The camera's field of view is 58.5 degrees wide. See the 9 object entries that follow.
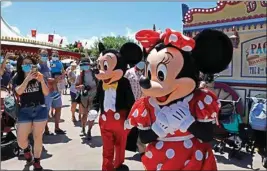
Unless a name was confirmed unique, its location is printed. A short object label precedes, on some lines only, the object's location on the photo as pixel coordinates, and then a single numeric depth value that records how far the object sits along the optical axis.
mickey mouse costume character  2.89
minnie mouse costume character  1.91
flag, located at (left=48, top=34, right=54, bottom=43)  20.13
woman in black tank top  2.94
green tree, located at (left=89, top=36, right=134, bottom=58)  41.95
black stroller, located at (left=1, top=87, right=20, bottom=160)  3.58
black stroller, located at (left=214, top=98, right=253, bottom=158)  3.63
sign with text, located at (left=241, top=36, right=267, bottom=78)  4.21
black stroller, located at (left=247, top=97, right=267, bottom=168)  3.35
